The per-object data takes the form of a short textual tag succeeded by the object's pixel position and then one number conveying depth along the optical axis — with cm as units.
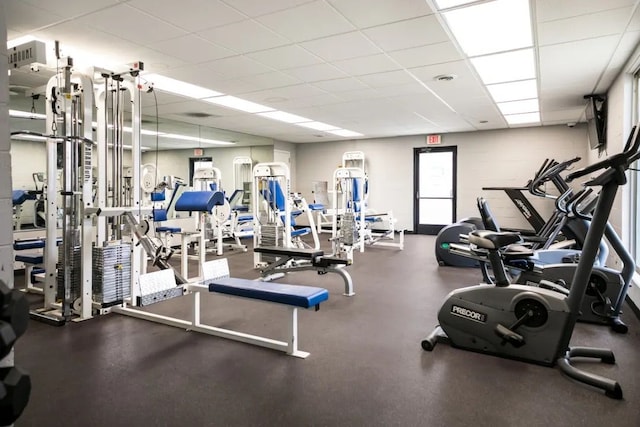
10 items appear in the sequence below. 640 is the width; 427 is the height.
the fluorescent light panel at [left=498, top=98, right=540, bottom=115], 608
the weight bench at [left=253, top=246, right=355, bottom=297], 405
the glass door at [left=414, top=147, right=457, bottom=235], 940
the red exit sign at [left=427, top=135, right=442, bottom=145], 936
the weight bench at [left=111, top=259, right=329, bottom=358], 257
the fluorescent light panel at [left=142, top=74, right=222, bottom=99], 481
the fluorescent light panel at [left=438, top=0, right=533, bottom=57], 294
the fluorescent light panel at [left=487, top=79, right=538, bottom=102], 505
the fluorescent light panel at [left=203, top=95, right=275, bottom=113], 583
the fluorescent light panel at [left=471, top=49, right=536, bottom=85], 399
